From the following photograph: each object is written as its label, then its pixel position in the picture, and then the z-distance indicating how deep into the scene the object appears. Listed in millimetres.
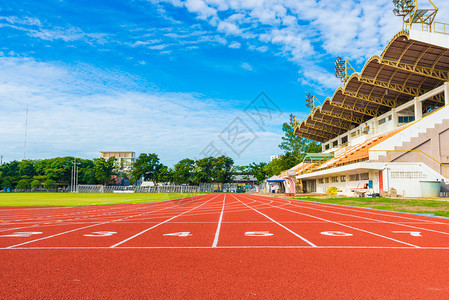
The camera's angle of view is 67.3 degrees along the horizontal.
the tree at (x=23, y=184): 80812
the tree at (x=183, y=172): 86875
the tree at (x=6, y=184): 82125
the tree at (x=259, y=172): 91888
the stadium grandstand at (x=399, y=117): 28922
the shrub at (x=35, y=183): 82750
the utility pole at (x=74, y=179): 81350
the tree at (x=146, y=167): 87875
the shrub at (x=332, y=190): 41469
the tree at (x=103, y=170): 87250
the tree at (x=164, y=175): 85944
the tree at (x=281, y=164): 76938
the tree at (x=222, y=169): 87262
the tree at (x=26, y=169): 87625
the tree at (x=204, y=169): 87638
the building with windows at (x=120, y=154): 166125
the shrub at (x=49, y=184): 81450
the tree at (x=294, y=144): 88375
